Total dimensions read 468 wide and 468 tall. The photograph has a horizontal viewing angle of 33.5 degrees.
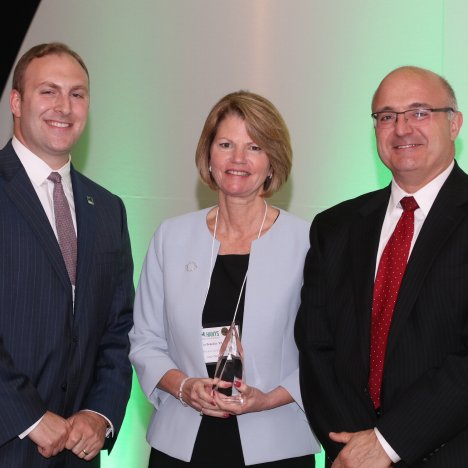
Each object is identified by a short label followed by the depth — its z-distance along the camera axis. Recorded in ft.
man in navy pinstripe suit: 9.68
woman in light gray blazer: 10.27
